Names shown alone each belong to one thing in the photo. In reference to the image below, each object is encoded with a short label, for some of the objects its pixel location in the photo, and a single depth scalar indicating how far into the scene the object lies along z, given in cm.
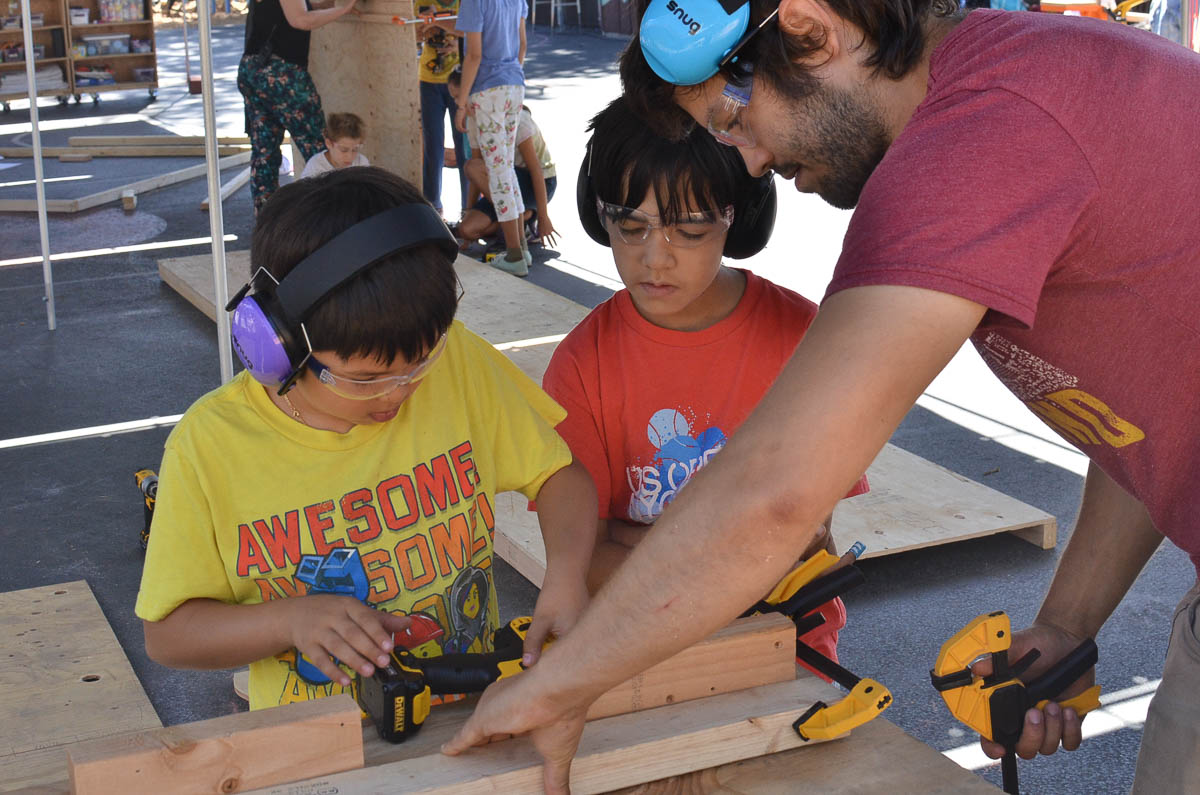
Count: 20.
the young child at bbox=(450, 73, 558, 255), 830
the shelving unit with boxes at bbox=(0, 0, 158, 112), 1560
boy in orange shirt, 225
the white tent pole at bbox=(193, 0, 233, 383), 328
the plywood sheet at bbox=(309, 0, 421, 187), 626
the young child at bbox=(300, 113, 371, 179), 648
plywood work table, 141
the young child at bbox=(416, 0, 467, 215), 872
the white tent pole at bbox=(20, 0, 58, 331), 609
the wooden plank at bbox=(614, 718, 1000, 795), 146
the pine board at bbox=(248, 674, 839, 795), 139
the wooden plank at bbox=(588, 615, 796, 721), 156
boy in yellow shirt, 166
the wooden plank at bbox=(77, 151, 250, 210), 1013
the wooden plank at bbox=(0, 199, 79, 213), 969
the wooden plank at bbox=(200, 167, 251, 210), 1020
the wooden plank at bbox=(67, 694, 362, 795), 129
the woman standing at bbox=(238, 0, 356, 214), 720
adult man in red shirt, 114
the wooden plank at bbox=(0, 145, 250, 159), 1227
